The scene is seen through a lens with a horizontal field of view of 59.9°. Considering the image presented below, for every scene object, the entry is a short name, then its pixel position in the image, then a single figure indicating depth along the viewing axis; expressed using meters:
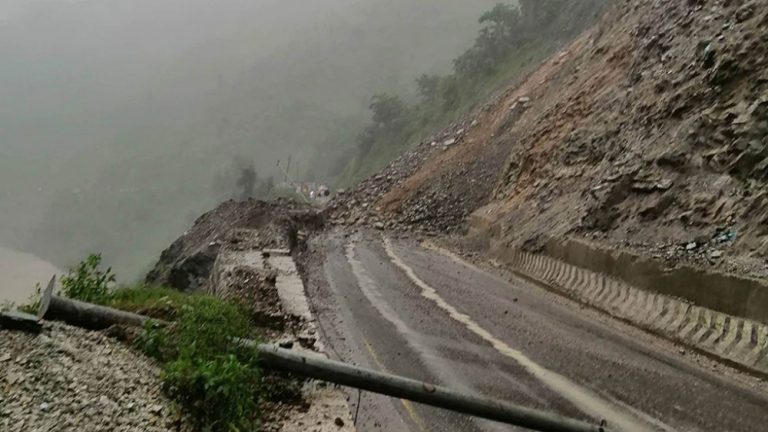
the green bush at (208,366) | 4.64
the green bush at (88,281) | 6.86
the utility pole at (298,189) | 56.63
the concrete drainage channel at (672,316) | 8.29
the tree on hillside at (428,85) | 74.66
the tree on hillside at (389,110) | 71.31
